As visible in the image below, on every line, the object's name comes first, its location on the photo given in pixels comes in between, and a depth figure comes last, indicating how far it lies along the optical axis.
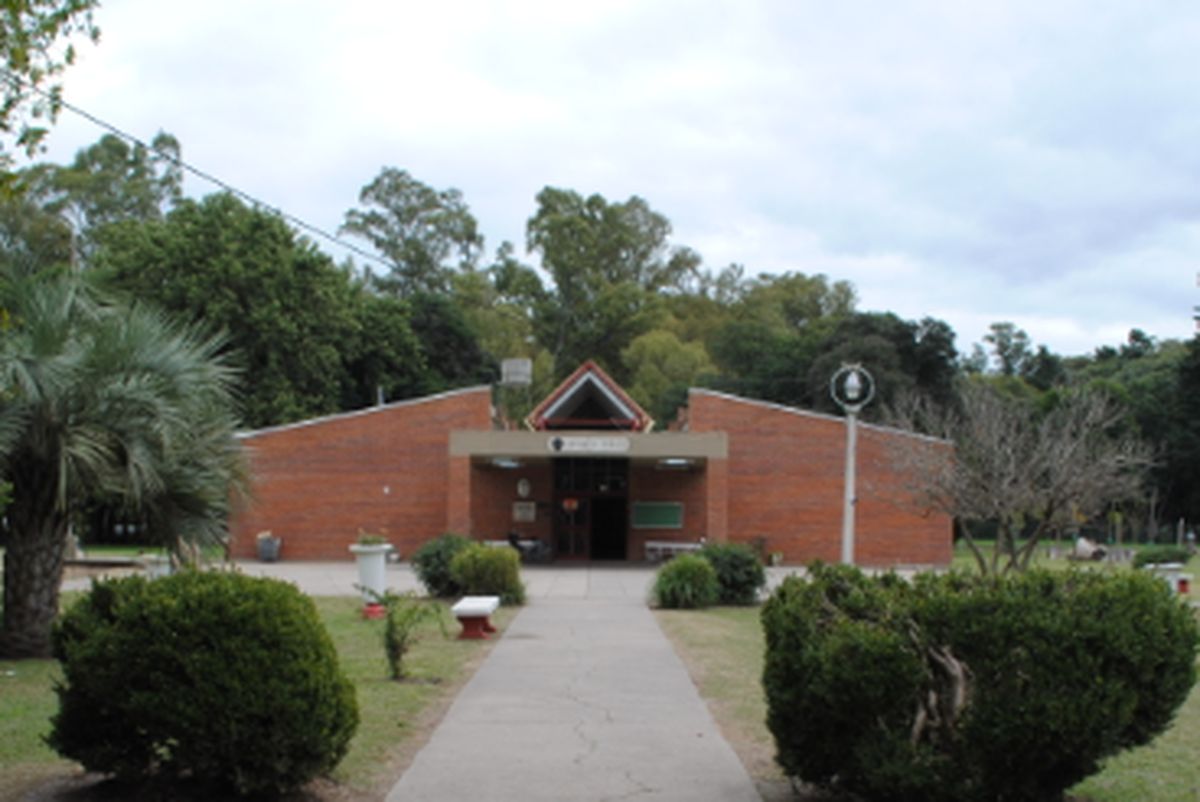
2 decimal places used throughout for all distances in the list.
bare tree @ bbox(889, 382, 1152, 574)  19.94
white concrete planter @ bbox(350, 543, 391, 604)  22.56
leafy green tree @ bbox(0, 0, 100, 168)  7.78
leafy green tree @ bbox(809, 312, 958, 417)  58.47
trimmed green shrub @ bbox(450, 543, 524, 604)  22.47
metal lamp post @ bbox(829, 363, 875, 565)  20.41
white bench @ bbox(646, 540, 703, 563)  37.81
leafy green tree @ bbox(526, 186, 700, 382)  74.50
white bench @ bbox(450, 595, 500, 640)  16.89
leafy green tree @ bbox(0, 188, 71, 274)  13.40
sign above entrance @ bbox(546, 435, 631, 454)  34.97
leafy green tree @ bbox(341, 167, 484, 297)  73.56
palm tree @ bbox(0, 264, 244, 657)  12.74
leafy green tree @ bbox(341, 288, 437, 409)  56.78
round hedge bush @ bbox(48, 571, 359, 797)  6.64
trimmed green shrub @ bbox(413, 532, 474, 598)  23.42
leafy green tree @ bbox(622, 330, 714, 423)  69.19
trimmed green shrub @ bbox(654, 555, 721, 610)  22.56
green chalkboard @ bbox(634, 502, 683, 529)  40.16
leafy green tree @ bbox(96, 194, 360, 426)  47.66
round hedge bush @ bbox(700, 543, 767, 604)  23.55
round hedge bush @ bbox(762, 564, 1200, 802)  6.18
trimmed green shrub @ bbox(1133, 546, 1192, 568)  32.47
